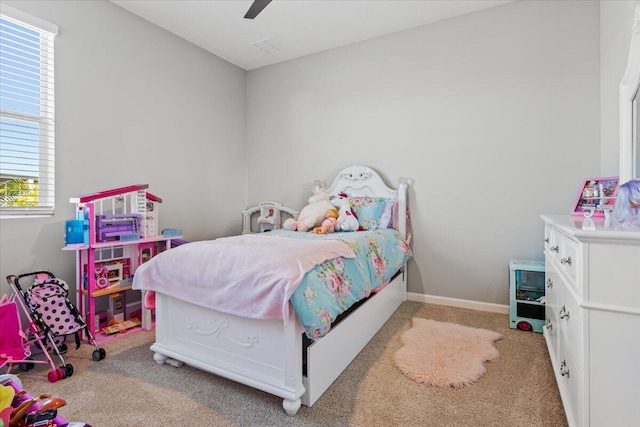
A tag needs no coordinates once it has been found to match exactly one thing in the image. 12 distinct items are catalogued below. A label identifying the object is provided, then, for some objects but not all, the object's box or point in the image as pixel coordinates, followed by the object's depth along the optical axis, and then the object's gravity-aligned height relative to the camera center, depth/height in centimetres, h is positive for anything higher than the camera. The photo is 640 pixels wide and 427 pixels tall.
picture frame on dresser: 204 +12
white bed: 150 -73
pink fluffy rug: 180 -92
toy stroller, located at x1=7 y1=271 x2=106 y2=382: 188 -65
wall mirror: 163 +57
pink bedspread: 149 -31
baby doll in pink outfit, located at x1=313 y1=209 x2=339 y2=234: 288 -10
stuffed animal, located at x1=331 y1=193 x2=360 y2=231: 298 -5
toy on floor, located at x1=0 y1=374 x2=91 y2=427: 80 -53
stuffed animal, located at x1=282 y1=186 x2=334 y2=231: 308 -1
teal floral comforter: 146 -38
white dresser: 104 -39
